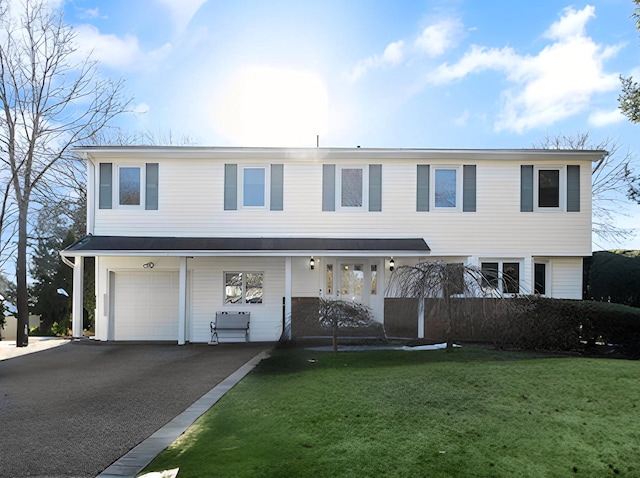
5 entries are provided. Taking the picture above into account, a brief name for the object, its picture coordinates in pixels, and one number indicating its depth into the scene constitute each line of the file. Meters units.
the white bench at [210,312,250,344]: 15.01
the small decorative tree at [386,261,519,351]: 11.11
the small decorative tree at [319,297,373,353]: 11.35
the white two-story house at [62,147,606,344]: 15.01
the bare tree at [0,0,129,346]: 17.00
